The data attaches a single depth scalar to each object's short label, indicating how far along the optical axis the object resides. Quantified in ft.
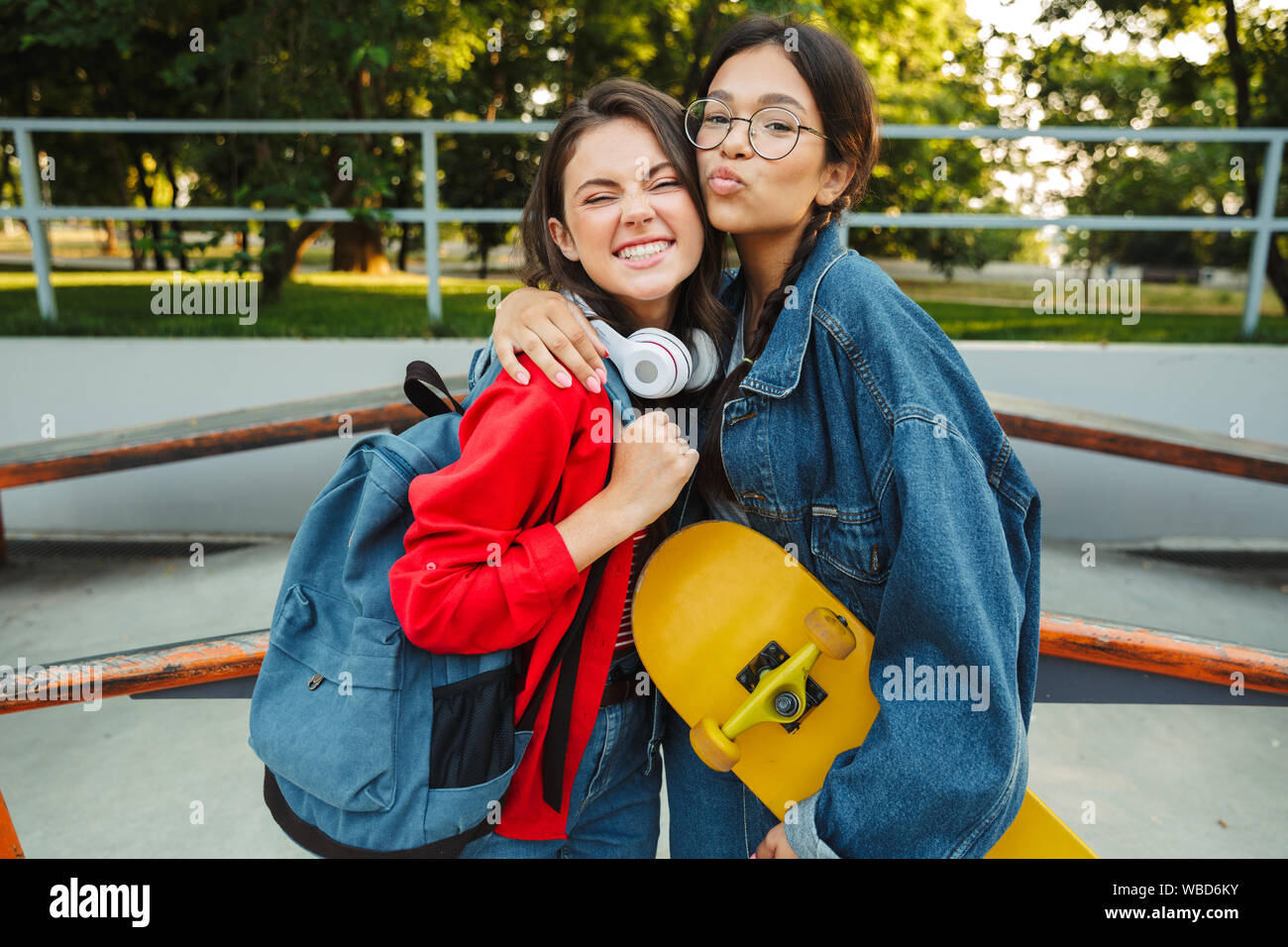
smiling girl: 3.68
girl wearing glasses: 3.49
